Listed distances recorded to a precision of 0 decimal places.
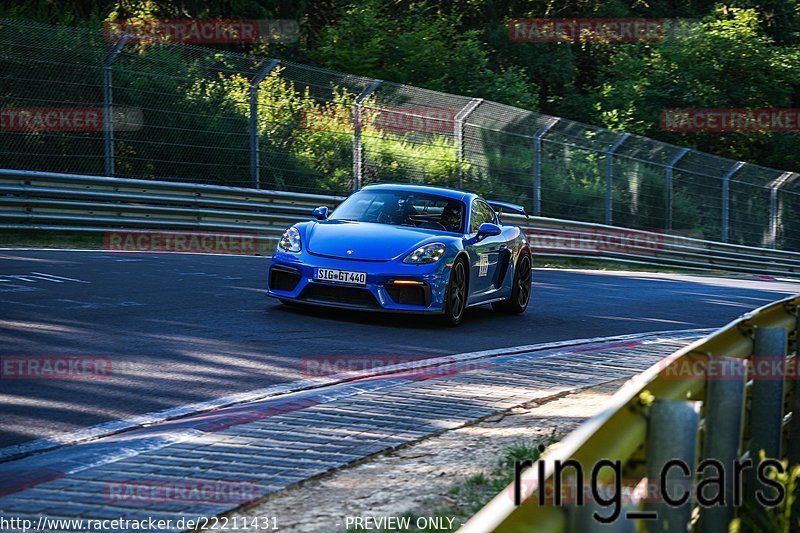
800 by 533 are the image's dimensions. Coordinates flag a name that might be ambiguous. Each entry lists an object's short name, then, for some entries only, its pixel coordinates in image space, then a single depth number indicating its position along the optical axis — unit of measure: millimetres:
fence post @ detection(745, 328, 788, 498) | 8906
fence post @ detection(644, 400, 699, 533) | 5758
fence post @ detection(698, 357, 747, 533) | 7273
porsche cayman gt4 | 21125
